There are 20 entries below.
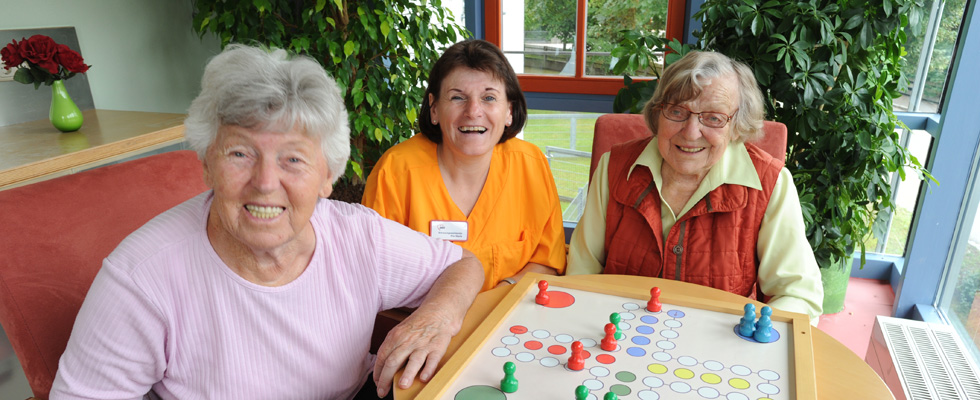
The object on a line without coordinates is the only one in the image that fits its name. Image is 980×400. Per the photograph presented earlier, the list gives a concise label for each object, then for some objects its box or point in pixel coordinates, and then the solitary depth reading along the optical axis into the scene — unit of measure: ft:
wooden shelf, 6.76
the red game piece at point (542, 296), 4.61
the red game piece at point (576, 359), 3.68
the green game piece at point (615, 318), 4.16
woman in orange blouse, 6.23
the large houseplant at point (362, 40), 9.01
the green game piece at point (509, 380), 3.46
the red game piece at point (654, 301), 4.49
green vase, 8.01
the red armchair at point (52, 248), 3.99
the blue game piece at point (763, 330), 4.03
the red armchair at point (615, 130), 6.86
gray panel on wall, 8.36
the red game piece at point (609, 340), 3.91
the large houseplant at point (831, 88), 7.41
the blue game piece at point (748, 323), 4.12
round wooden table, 3.70
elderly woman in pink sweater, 3.57
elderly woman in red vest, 5.39
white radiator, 6.71
